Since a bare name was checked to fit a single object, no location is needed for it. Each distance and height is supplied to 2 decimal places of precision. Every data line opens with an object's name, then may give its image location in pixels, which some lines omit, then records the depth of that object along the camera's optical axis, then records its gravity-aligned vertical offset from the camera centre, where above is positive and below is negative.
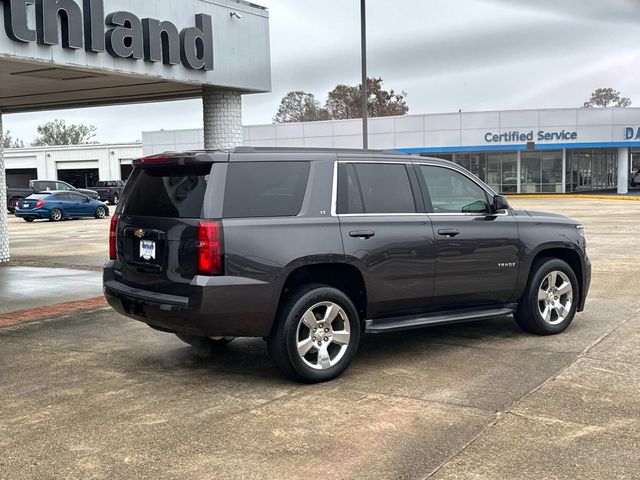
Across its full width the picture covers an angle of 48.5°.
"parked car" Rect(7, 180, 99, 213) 35.16 +0.02
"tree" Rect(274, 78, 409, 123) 88.00 +10.14
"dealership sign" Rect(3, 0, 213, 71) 8.76 +2.14
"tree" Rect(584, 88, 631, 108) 128.25 +14.95
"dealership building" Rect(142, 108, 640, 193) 44.69 +2.87
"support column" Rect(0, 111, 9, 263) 13.64 -0.50
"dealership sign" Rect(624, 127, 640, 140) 44.66 +2.81
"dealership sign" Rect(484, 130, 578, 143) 44.75 +2.87
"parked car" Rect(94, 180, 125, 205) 45.59 -0.10
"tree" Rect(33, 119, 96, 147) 114.50 +9.05
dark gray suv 5.36 -0.54
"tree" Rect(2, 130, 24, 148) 111.94 +8.13
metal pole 18.00 +3.82
